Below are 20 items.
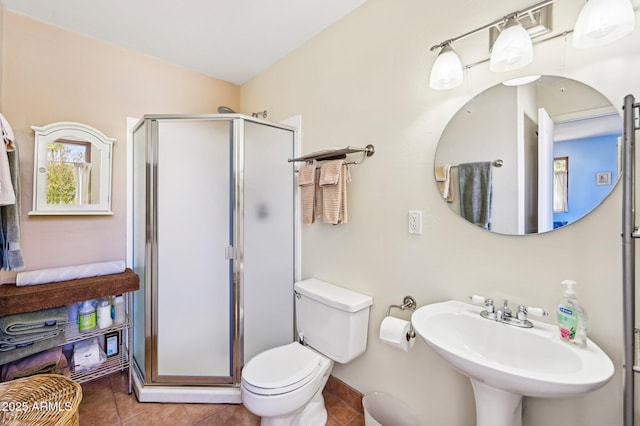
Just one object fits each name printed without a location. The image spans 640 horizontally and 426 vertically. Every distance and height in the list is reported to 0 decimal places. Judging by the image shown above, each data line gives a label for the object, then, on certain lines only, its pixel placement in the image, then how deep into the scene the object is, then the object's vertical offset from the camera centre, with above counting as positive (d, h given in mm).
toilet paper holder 1469 -487
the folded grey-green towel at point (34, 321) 1577 -636
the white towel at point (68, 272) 1705 -392
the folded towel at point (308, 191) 1858 +132
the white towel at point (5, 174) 1246 +164
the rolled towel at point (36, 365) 1618 -910
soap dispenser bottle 927 -363
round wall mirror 985 +219
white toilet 1373 -840
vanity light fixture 1038 +649
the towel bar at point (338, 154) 1629 +350
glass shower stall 1840 -283
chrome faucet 1067 -406
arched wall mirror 1825 +276
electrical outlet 1452 -58
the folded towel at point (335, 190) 1691 +128
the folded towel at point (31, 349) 1596 -802
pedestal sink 788 -480
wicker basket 1079 -782
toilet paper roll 1348 -588
